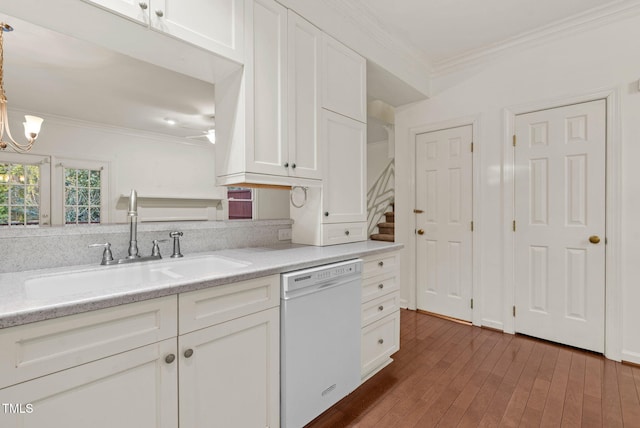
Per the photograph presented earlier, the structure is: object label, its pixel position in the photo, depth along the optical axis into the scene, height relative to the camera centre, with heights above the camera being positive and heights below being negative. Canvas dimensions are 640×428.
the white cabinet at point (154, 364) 0.85 -0.53
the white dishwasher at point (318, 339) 1.47 -0.68
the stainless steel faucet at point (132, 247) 1.51 -0.18
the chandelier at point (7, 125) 1.33 +0.41
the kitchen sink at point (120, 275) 1.24 -0.30
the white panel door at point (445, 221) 3.09 -0.09
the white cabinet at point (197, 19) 1.29 +0.92
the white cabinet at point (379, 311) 2.00 -0.70
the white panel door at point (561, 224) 2.41 -0.10
